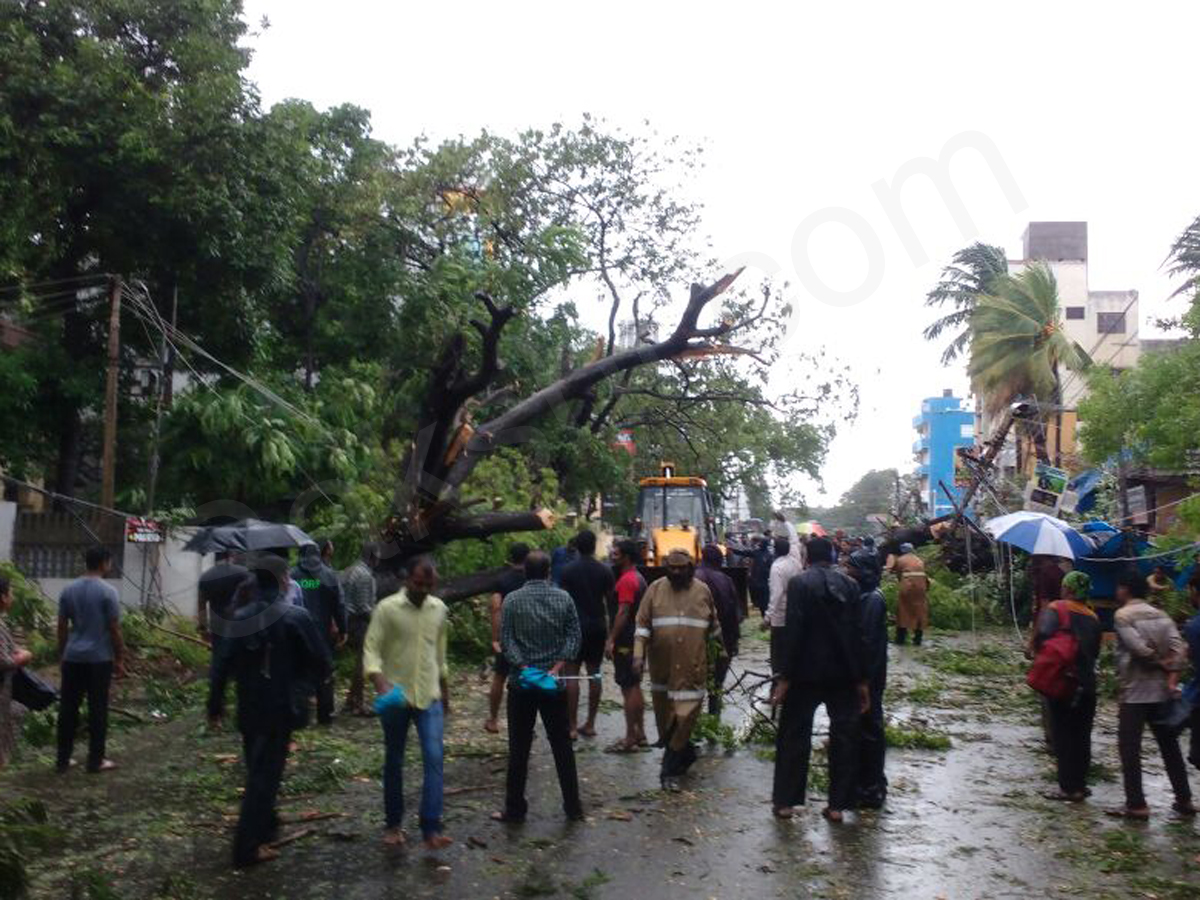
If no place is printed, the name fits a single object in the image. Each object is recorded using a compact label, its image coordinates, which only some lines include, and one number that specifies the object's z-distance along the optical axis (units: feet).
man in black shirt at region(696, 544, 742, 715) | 36.27
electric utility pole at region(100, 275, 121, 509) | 54.13
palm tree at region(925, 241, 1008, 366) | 138.72
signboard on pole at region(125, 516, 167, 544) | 55.01
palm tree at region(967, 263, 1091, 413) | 110.52
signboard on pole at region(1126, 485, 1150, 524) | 72.87
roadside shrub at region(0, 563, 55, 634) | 46.32
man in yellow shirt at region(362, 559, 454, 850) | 23.94
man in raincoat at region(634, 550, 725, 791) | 29.60
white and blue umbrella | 43.45
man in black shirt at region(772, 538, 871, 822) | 26.09
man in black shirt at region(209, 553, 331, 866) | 22.84
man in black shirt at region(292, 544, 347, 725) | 37.37
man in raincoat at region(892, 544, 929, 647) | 67.82
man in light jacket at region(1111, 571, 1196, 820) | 26.55
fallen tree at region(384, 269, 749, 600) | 40.14
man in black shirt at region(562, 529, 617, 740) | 34.14
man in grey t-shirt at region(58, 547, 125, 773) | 30.14
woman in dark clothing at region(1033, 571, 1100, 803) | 28.12
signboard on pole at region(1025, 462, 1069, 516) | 70.64
